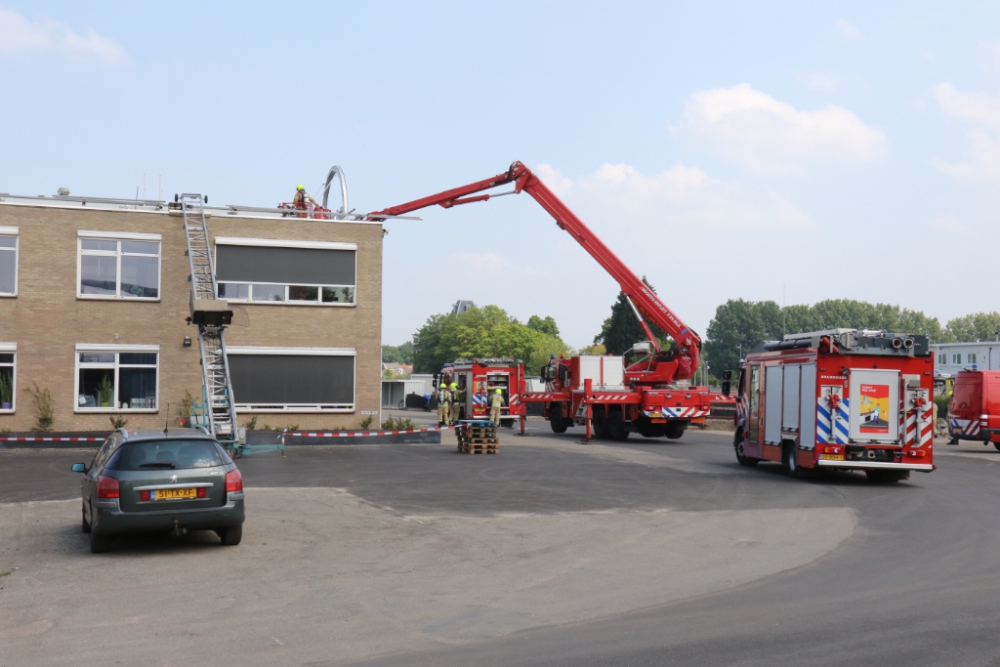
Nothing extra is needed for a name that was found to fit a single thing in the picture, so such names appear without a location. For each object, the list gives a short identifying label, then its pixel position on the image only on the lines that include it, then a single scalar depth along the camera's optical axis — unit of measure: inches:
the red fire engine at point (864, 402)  759.1
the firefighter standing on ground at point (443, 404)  1512.1
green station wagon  431.5
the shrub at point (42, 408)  1114.1
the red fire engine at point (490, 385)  1595.7
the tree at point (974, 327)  5270.7
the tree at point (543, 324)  4813.0
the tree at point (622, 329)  3535.9
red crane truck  1242.6
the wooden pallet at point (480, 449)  1027.3
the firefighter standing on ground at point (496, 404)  1405.0
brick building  1125.1
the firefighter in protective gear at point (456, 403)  1482.5
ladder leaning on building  993.5
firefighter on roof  1273.6
